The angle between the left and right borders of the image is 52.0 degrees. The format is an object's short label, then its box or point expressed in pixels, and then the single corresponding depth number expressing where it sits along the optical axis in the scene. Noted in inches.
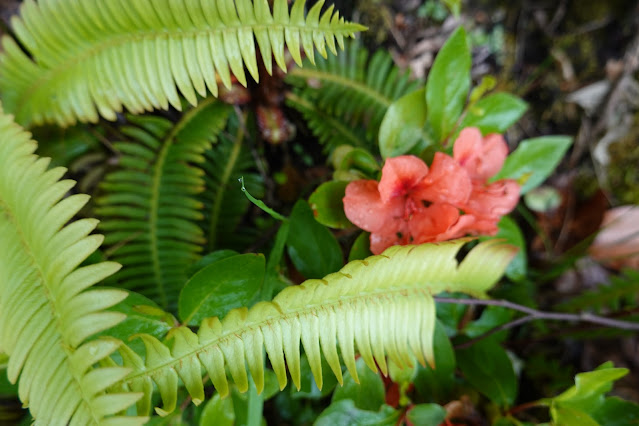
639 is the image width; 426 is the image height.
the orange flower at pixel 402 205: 9.8
